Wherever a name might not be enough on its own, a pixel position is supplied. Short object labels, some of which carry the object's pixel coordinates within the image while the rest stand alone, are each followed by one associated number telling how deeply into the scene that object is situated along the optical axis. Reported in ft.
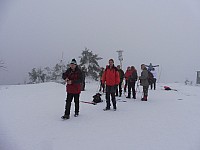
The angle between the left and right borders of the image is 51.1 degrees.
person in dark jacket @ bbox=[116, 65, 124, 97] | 38.88
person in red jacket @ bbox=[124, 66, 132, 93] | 36.45
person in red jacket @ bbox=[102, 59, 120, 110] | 25.79
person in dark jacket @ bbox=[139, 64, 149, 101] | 34.24
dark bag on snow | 31.35
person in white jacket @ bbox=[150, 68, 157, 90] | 55.30
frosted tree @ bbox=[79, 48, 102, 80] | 130.31
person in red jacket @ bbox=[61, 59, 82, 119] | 21.61
